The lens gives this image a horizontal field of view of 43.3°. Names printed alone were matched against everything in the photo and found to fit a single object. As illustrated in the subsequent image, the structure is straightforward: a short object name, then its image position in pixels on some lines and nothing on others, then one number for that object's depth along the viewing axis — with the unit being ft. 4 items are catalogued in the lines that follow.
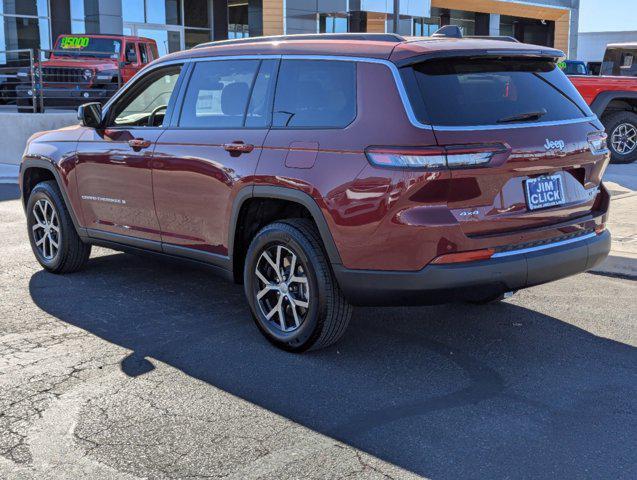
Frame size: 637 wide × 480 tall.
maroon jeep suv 13.25
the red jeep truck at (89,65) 51.86
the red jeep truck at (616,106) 45.06
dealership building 88.07
